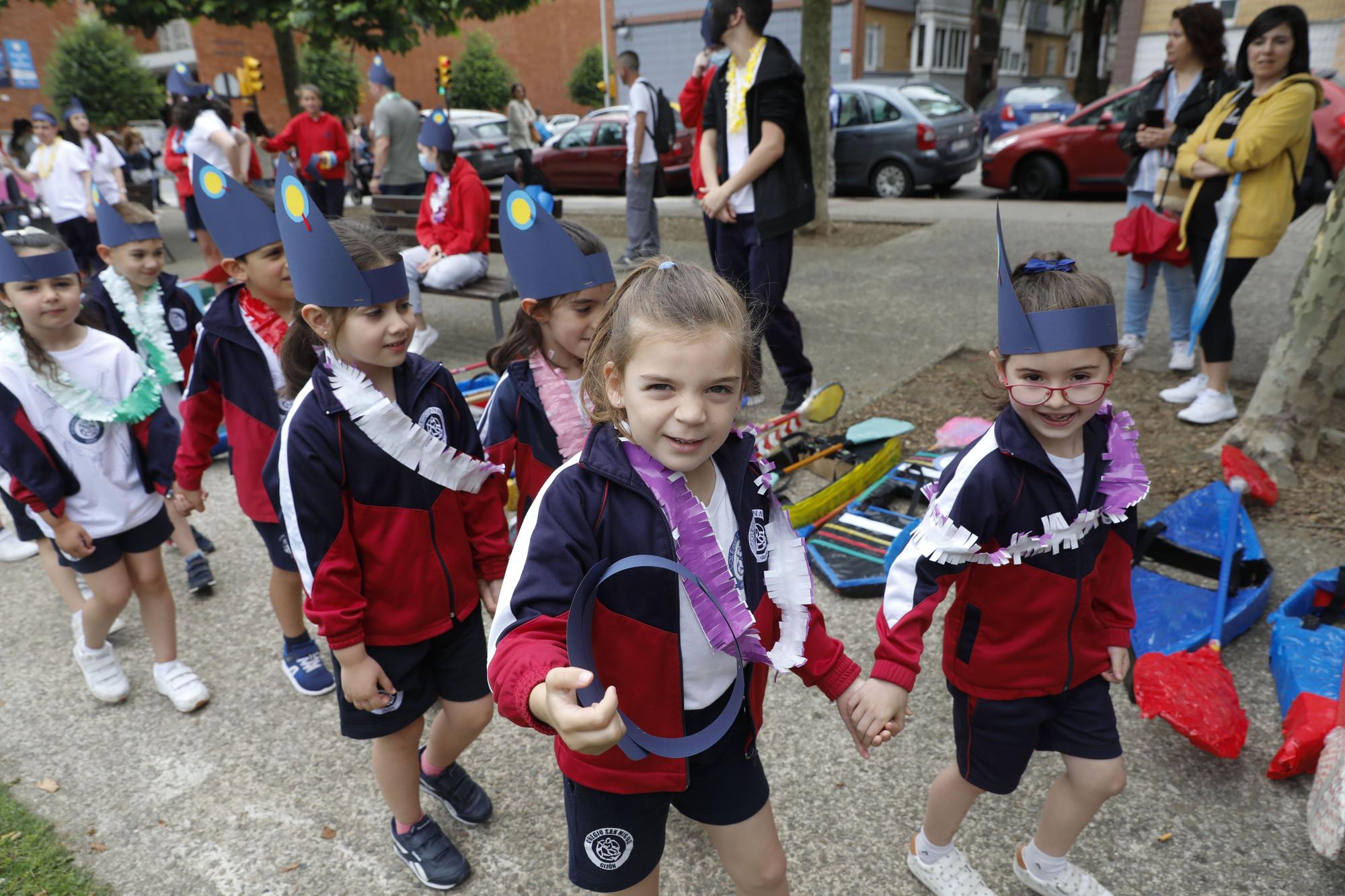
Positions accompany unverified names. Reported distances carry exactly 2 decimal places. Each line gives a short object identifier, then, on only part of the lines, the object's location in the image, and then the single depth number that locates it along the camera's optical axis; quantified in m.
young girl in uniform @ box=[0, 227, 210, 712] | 2.70
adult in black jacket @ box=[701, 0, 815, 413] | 4.52
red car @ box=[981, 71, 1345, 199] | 11.34
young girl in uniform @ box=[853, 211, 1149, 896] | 1.74
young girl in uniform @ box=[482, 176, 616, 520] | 2.35
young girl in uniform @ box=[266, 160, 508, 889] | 1.97
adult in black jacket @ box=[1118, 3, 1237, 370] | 4.77
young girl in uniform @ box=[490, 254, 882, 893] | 1.41
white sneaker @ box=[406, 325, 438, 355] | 5.95
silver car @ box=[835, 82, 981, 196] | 12.86
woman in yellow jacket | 4.14
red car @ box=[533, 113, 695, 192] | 15.39
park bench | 6.18
